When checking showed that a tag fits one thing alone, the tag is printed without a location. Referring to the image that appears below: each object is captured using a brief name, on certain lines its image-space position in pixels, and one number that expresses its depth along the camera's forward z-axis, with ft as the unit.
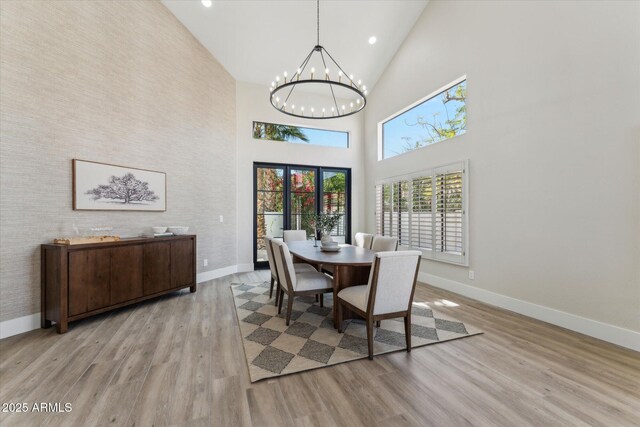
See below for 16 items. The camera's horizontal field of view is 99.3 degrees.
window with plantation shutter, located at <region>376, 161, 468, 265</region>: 13.69
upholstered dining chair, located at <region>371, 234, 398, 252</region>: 12.18
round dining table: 8.98
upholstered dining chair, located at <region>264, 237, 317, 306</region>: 11.26
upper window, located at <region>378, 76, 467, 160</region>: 14.29
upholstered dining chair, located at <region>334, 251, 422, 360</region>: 7.36
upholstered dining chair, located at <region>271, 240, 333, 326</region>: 9.46
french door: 20.08
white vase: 11.78
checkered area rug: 7.36
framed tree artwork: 10.87
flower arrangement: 11.97
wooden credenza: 9.27
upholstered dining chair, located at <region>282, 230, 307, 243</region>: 16.31
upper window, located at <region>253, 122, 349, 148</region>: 19.94
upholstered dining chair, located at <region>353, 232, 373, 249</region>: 13.79
